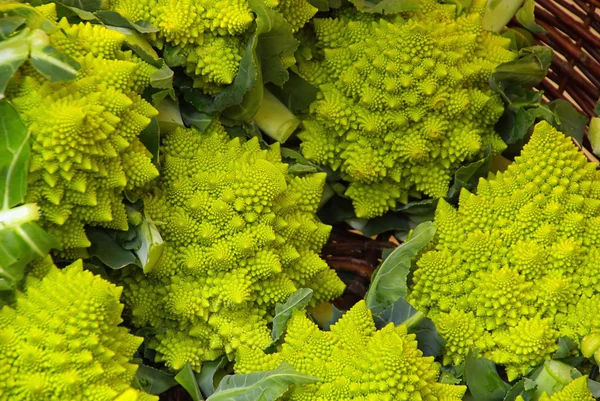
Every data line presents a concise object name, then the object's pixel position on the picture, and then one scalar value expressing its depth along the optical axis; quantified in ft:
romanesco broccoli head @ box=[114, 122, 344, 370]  5.07
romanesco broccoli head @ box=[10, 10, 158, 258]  4.81
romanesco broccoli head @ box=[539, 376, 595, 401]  4.94
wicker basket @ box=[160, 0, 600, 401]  5.47
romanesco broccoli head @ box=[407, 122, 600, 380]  5.08
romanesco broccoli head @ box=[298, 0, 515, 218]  5.24
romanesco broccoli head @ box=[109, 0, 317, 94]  5.05
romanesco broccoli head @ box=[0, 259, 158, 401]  4.76
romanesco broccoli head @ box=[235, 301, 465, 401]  4.89
